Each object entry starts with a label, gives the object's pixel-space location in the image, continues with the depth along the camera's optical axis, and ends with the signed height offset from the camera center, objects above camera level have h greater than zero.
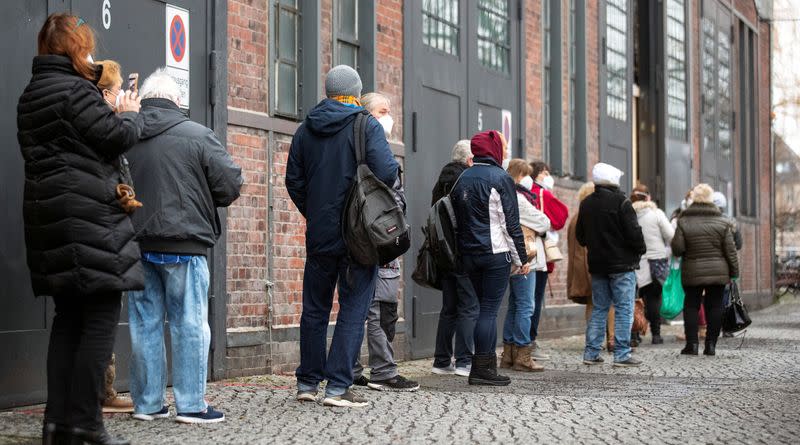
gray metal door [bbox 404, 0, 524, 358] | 12.78 +1.77
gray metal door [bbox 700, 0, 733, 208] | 25.55 +3.12
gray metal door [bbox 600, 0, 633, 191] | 19.02 +2.50
